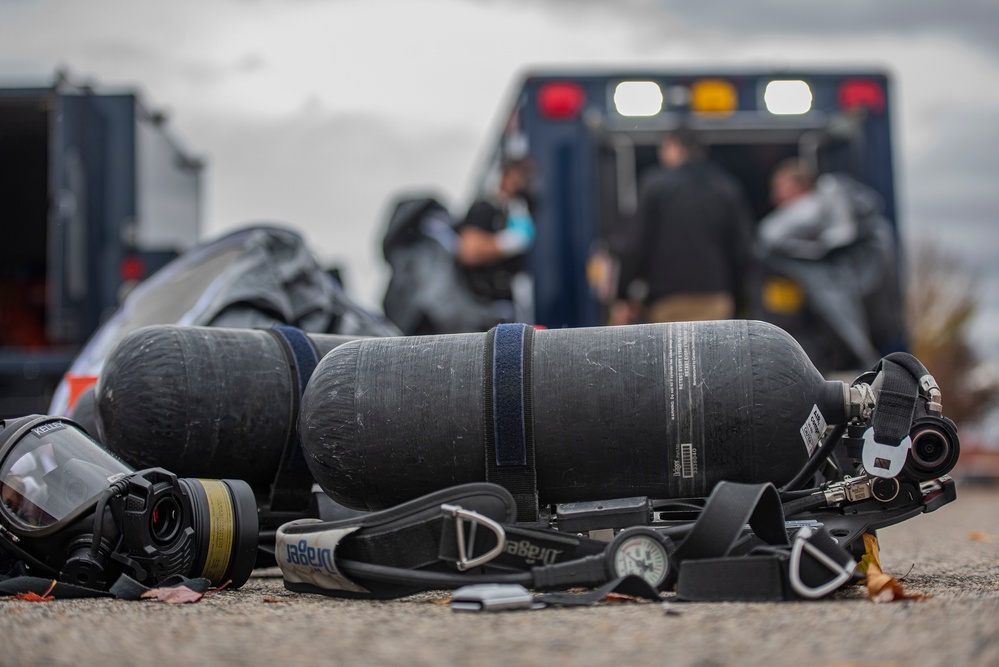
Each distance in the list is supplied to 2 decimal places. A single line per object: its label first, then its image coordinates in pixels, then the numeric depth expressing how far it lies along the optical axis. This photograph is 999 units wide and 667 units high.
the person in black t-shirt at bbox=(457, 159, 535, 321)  6.72
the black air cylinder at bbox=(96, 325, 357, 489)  2.93
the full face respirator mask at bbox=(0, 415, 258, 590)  2.66
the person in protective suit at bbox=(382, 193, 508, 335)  6.56
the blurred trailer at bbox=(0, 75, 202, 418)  6.81
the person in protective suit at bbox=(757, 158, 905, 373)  6.87
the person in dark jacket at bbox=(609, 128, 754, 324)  6.49
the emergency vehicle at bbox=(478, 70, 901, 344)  7.16
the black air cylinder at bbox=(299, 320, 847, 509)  2.50
